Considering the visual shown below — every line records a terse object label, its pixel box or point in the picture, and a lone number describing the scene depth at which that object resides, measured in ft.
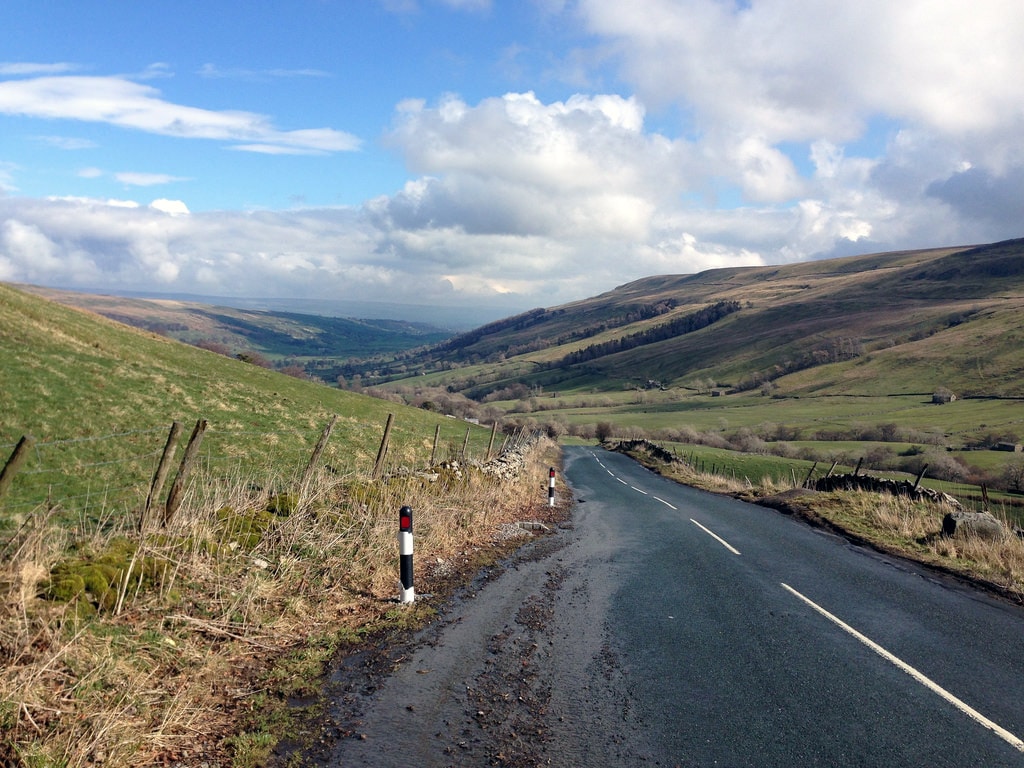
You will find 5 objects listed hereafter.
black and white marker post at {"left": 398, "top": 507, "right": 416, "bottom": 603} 26.12
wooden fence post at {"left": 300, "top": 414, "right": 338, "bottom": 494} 31.60
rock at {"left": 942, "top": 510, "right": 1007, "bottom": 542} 41.27
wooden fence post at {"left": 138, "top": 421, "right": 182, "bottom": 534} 24.35
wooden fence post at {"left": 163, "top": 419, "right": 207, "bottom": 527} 25.27
